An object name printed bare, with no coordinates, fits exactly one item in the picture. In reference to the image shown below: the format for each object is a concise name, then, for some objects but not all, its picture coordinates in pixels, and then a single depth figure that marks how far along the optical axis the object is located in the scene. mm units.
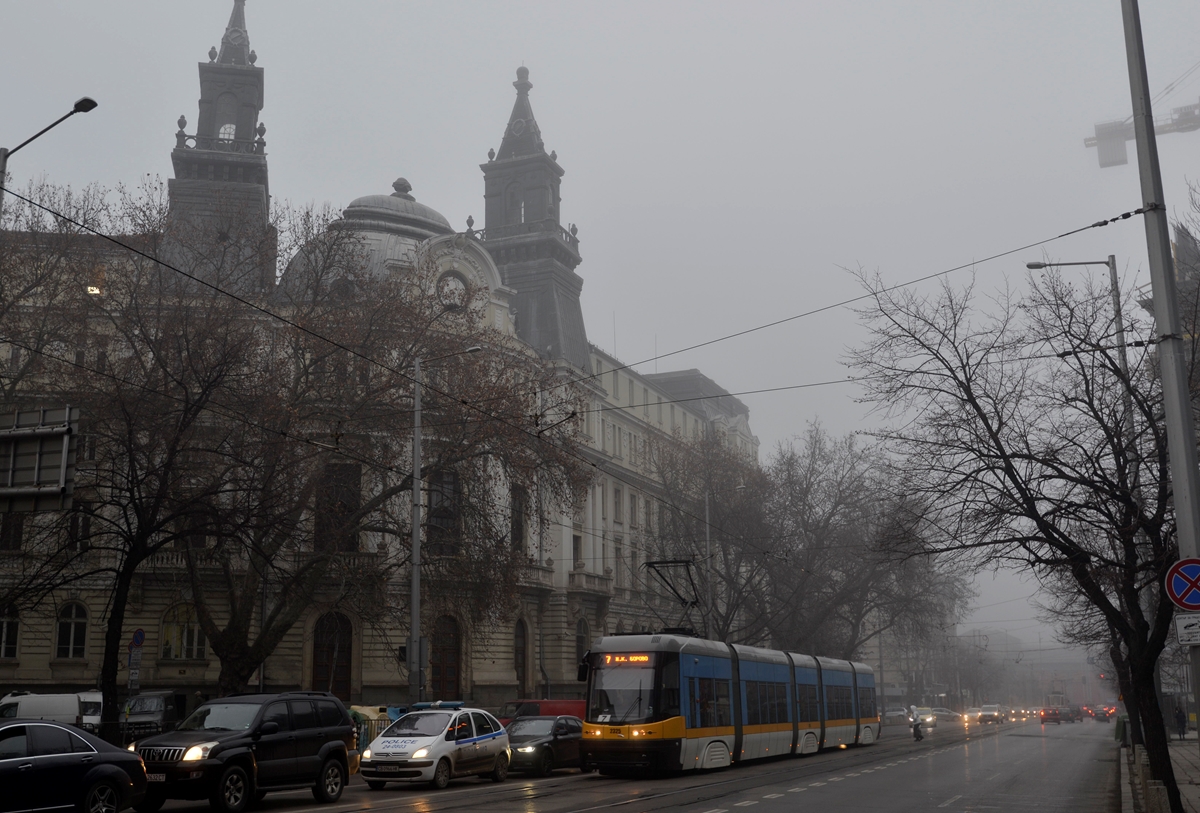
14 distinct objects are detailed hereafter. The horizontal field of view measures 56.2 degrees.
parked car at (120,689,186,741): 28281
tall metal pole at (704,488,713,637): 43650
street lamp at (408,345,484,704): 25656
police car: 20125
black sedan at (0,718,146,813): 11875
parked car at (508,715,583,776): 24984
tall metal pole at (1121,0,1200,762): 11656
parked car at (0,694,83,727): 26016
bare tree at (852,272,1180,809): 16641
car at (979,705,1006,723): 76875
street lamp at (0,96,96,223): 16172
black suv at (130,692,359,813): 14828
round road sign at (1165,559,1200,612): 11430
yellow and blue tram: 22188
